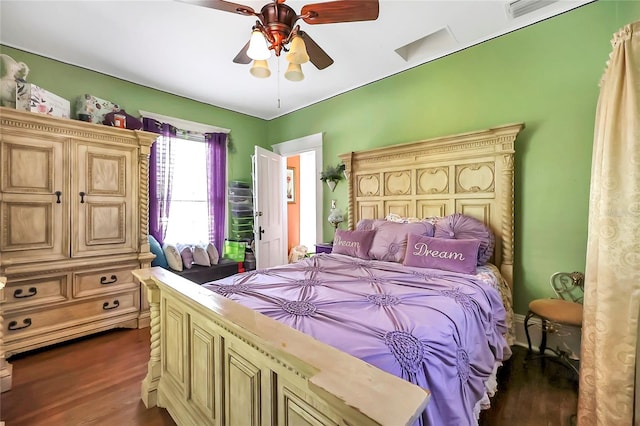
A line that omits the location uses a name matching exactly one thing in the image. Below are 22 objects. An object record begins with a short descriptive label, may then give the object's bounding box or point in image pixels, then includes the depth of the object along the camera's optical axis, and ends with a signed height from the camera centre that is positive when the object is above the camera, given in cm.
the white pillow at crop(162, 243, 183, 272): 318 -56
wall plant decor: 372 +47
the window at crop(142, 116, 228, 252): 349 +33
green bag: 402 -59
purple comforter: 99 -48
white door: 364 +1
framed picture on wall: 568 +51
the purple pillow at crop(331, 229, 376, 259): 262 -32
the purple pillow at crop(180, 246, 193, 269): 330 -57
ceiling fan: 151 +110
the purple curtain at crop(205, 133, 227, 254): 400 +37
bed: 76 -47
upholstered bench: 322 -76
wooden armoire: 226 -18
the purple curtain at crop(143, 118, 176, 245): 342 +41
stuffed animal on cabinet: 232 +108
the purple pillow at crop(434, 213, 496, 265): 231 -18
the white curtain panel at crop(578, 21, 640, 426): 120 -18
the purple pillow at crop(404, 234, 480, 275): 206 -34
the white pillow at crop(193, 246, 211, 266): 343 -59
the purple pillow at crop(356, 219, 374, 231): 293 -16
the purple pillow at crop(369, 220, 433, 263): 245 -27
